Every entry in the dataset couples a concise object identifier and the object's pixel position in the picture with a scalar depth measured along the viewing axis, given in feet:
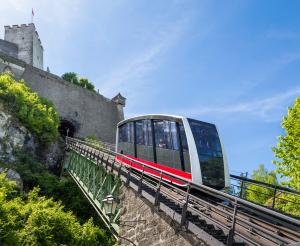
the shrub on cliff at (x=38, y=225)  39.78
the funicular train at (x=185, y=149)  36.86
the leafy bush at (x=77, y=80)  147.13
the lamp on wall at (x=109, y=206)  31.92
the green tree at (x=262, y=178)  94.99
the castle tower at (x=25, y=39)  138.00
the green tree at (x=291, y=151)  46.07
